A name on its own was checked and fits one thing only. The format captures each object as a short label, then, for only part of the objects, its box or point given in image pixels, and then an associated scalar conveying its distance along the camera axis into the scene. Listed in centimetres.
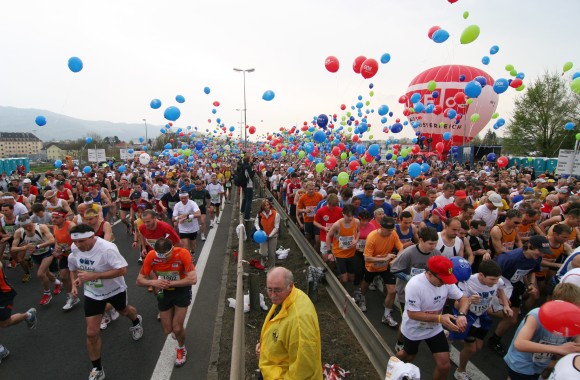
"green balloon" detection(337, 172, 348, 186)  1070
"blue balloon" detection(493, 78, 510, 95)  1495
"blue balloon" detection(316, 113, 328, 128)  1599
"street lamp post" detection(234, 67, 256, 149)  2809
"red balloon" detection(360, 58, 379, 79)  1209
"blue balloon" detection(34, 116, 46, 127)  1216
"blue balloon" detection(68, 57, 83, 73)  949
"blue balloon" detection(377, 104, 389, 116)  2023
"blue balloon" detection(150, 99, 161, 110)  1487
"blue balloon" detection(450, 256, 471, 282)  383
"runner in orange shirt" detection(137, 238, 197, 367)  425
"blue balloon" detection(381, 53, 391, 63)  1498
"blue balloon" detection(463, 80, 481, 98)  1420
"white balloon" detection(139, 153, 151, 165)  2205
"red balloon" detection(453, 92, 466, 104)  1930
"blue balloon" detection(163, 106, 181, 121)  1433
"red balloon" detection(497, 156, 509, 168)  1748
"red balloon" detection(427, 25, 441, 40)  1335
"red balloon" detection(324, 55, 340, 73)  1264
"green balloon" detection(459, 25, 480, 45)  1165
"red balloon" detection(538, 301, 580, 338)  215
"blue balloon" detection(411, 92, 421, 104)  2052
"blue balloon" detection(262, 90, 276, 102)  1623
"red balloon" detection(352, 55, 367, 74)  1252
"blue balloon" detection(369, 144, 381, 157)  1428
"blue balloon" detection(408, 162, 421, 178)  1239
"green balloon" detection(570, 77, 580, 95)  1003
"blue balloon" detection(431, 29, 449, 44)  1277
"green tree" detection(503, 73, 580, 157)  3291
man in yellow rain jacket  248
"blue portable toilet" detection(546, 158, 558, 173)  2755
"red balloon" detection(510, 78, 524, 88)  1570
